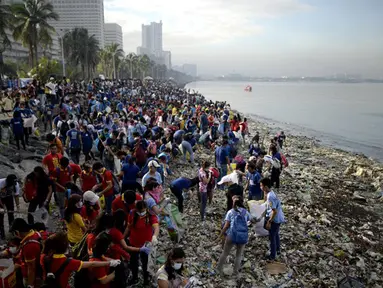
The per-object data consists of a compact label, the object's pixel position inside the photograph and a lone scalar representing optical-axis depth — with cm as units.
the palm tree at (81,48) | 4900
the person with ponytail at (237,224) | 546
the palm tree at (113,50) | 6203
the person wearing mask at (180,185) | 759
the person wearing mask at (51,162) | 636
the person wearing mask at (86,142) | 929
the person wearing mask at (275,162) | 988
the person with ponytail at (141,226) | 454
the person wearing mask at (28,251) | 367
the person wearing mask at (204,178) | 759
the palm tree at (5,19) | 2428
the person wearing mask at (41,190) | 581
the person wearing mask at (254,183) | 786
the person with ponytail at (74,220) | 456
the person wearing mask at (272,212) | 611
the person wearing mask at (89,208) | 474
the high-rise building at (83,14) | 16462
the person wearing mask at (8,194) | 573
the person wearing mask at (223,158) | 948
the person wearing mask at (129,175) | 660
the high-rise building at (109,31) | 19858
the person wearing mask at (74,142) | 891
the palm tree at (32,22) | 3120
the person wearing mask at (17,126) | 994
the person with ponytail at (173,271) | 367
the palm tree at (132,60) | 8399
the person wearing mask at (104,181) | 600
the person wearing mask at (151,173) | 656
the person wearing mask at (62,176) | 621
